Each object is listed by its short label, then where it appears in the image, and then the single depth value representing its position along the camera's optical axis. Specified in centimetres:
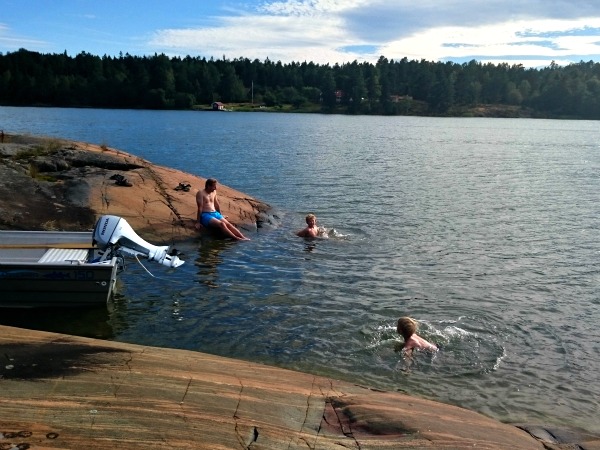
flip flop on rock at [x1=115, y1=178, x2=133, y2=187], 1842
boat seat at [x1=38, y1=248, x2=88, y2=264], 1188
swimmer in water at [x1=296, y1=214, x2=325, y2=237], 1872
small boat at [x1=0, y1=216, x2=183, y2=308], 1120
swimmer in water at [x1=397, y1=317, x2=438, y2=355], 1032
